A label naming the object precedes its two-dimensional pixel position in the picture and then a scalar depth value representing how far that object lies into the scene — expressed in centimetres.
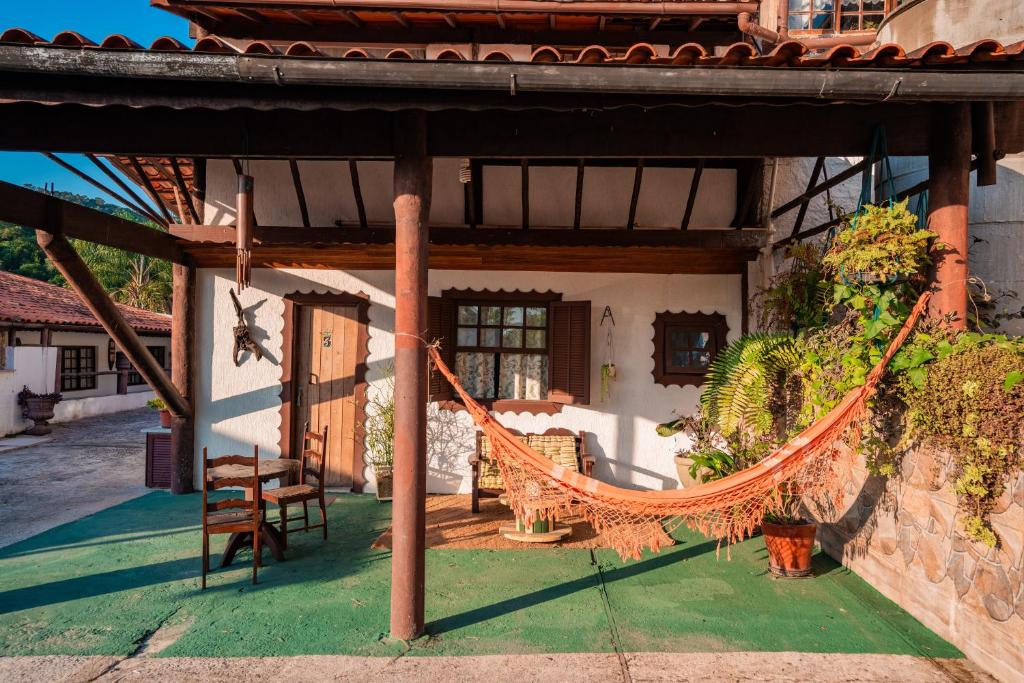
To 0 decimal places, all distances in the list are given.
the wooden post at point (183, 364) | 622
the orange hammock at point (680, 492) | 320
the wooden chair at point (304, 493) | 438
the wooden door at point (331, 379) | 646
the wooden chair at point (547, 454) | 552
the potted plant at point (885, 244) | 321
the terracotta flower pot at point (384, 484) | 606
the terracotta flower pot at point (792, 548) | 408
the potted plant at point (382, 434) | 609
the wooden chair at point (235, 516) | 389
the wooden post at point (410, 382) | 322
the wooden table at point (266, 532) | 436
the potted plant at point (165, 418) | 658
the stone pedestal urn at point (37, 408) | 1194
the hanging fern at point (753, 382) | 440
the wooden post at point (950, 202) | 329
